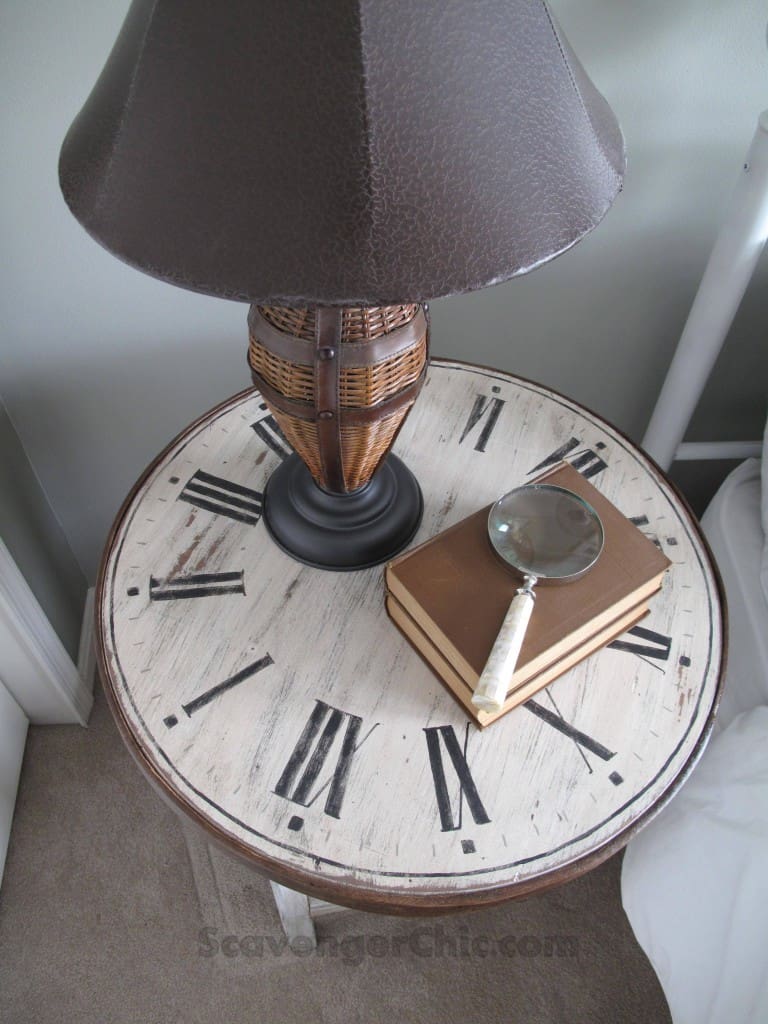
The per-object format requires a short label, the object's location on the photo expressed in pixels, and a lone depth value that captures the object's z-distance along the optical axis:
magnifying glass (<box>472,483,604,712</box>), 0.54
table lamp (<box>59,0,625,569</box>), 0.32
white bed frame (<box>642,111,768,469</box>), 0.68
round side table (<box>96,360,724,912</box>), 0.52
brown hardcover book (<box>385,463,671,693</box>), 0.56
